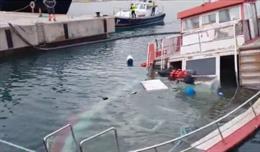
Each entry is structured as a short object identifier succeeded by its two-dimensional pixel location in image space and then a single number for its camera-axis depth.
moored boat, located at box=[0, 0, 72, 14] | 52.09
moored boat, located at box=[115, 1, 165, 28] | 53.38
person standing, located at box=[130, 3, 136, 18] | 54.14
